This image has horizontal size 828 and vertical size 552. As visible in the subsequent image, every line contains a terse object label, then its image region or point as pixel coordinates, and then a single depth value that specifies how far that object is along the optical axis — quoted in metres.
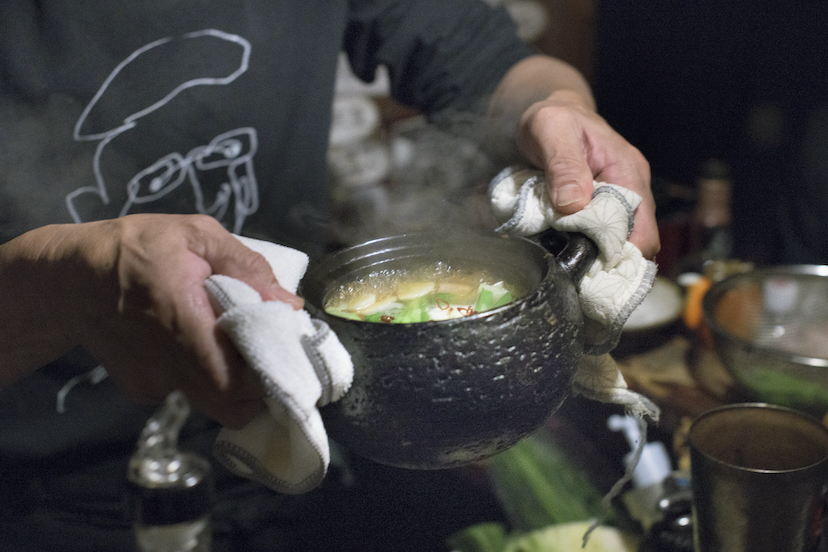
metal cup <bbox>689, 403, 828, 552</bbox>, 1.23
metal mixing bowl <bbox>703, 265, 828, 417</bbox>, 1.54
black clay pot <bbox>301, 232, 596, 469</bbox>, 1.14
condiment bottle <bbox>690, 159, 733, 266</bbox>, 1.85
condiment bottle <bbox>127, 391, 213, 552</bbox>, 1.37
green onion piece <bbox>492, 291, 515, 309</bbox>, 1.21
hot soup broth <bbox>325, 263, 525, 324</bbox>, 1.21
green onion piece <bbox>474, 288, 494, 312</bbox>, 1.21
